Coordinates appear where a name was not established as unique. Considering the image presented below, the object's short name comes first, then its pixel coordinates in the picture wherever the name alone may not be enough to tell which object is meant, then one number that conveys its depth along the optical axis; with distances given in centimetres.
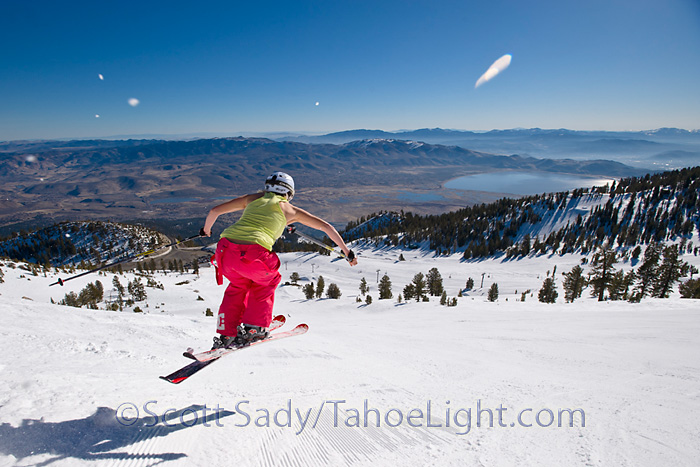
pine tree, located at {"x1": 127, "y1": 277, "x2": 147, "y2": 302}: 3366
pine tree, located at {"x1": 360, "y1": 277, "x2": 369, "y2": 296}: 5430
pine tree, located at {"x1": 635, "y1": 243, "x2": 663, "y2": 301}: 3672
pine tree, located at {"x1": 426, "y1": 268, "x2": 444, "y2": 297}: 5694
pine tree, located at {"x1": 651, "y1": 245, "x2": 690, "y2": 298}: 3419
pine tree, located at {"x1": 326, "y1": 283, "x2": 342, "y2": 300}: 4584
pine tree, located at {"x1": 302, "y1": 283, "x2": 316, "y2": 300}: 4250
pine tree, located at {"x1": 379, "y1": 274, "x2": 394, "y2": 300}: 4672
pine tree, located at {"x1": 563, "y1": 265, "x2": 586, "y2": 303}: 3736
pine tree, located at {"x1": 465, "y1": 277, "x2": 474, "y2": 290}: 6530
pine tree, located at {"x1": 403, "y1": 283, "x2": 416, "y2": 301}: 4444
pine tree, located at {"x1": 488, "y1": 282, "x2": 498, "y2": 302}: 4289
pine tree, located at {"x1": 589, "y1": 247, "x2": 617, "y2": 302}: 3231
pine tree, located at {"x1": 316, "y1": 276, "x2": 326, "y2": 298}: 5109
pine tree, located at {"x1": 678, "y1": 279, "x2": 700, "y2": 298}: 2951
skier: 468
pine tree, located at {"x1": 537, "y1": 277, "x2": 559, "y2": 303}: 3722
